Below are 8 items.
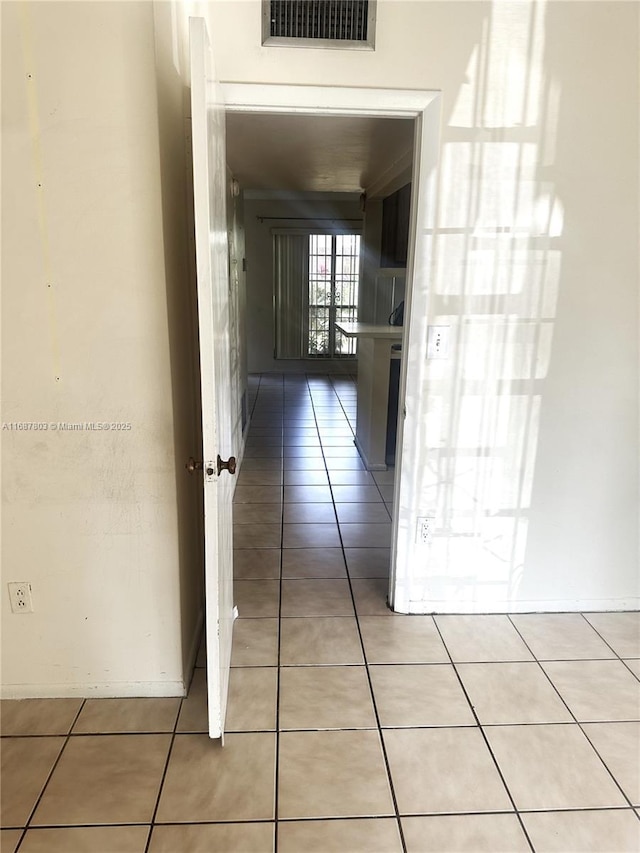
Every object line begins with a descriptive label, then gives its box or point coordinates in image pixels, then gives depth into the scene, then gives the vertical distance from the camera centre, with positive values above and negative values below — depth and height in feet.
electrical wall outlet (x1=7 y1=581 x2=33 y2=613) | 6.03 -3.23
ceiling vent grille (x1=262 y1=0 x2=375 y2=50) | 6.12 +2.88
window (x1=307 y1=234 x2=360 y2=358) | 25.58 +0.18
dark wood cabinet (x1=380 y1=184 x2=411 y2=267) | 13.99 +1.72
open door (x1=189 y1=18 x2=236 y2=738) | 4.60 -0.49
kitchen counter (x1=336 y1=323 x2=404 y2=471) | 13.52 -2.19
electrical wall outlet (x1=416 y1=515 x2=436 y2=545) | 7.73 -3.13
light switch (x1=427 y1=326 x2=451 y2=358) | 7.11 -0.56
